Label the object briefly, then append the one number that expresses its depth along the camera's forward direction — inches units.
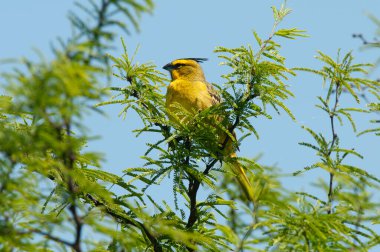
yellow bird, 490.3
